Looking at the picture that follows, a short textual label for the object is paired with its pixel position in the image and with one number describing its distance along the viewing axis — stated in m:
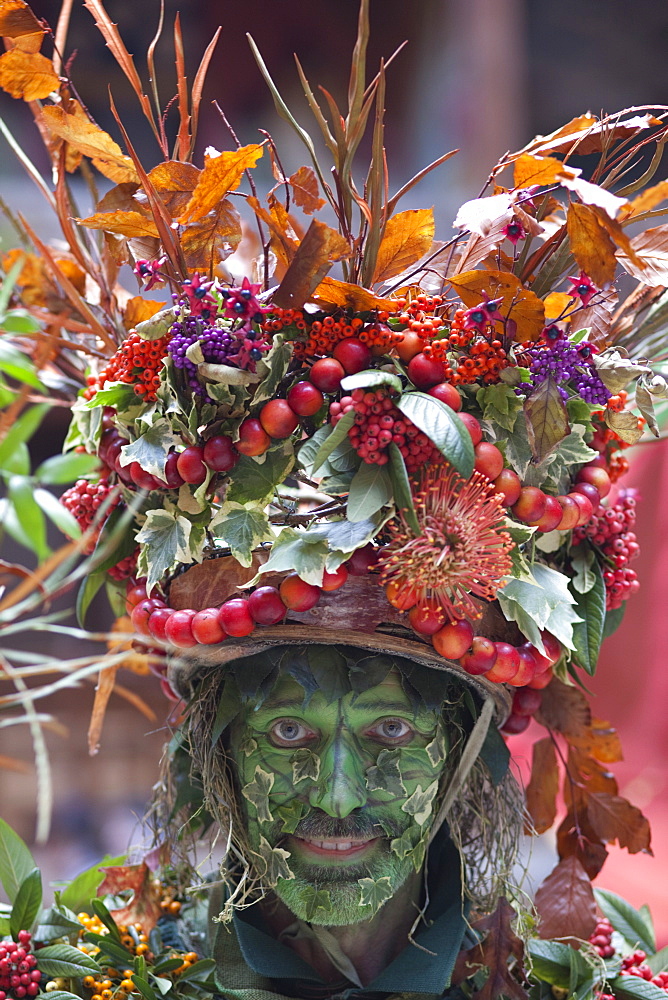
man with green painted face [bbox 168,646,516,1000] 2.73
